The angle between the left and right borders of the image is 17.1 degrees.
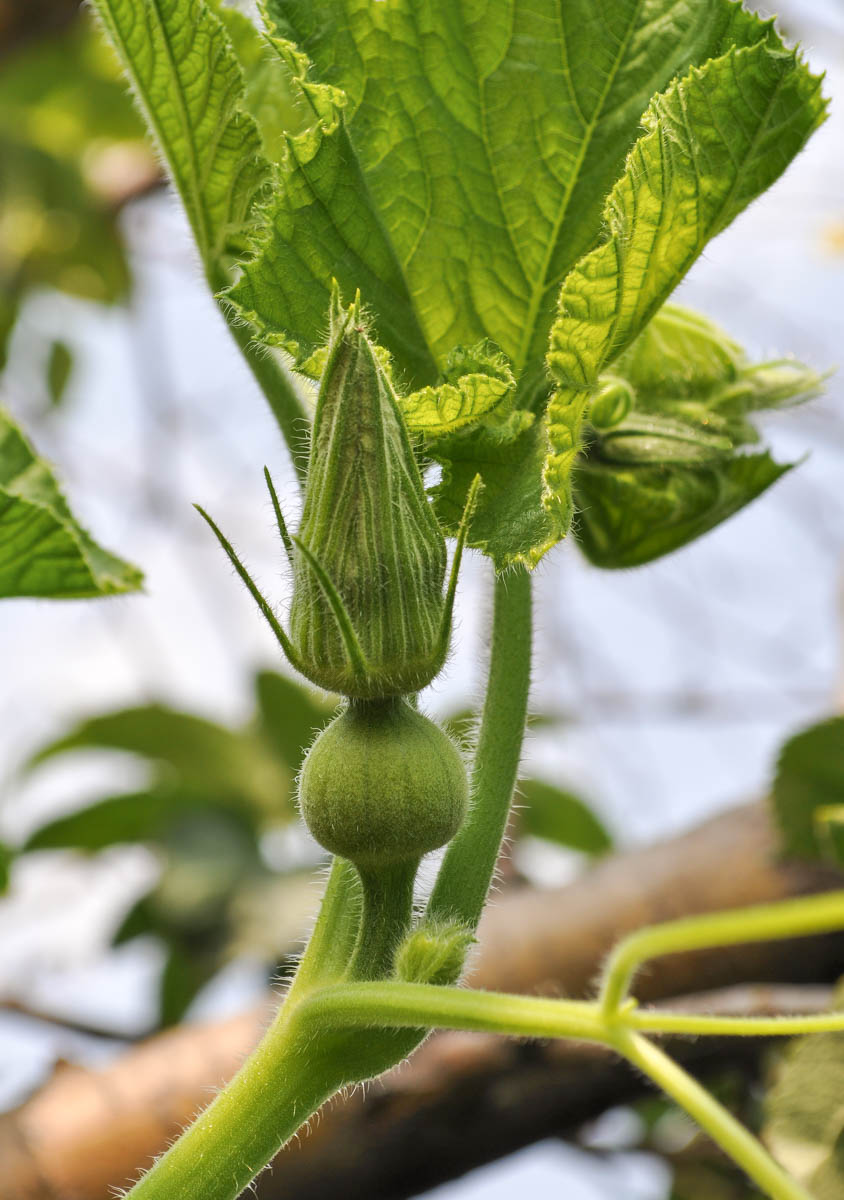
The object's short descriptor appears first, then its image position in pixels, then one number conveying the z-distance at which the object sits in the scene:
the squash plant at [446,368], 0.35
